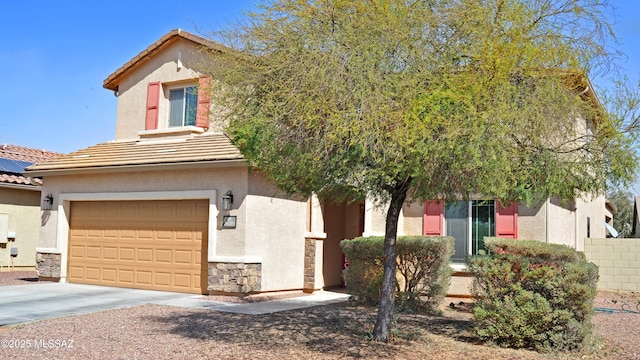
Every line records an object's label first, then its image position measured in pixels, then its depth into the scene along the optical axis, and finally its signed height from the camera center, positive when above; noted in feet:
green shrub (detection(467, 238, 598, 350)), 30.35 -3.12
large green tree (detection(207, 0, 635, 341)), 24.56 +5.47
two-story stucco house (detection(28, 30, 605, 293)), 48.44 +1.28
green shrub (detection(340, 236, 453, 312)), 43.14 -2.61
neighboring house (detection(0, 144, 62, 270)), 70.18 +1.06
